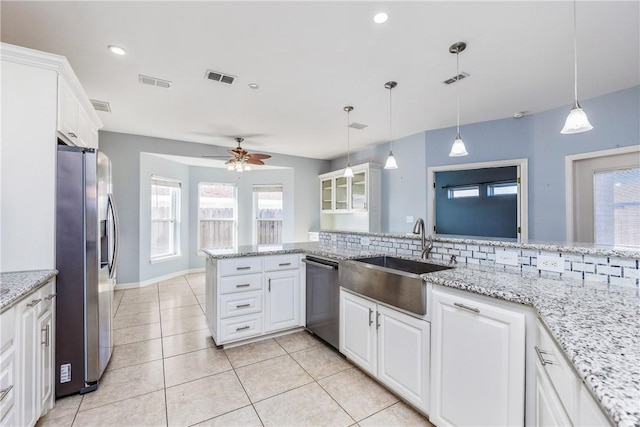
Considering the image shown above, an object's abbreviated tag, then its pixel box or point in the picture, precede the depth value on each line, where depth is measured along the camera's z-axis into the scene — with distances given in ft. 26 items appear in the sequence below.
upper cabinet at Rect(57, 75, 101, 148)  6.44
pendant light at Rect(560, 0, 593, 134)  5.08
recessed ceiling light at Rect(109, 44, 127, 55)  7.32
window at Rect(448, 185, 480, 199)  17.33
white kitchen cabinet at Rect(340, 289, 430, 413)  5.66
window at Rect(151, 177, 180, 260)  17.13
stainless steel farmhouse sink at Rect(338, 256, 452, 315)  5.63
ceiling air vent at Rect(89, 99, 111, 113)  10.87
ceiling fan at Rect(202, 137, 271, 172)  14.30
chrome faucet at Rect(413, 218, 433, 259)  7.27
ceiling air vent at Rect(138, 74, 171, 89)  9.04
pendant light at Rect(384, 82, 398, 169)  9.42
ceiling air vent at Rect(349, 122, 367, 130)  13.98
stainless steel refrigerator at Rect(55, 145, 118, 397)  6.19
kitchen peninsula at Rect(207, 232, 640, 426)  2.16
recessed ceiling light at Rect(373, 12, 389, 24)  6.12
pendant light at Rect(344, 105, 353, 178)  11.22
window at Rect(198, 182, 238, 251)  19.86
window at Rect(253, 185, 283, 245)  21.20
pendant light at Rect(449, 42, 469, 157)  7.28
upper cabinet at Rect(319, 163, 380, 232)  17.87
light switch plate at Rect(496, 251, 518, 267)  5.91
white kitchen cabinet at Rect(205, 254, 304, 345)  8.57
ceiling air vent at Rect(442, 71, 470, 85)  8.84
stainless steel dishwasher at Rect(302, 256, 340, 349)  8.27
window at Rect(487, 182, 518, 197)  15.90
